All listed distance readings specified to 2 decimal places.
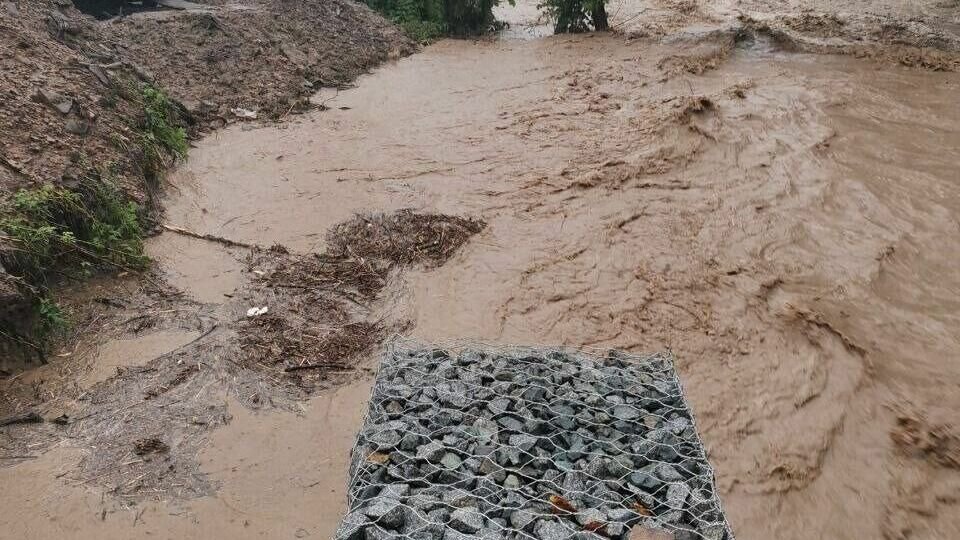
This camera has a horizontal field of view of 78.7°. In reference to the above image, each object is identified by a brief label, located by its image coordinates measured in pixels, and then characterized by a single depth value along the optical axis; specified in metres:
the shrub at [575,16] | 12.57
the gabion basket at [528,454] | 2.05
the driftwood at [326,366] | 4.01
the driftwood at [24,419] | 3.42
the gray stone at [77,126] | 5.43
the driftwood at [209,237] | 5.41
